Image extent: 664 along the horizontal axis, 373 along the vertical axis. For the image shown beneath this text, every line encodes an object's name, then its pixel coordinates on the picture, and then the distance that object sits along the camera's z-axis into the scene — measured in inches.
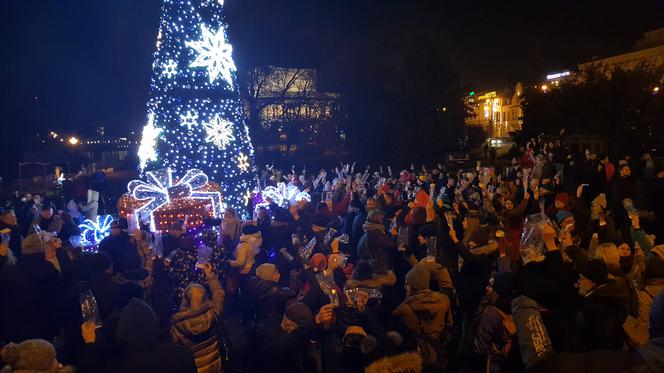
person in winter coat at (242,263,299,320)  177.0
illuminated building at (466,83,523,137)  2850.6
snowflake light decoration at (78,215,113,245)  340.8
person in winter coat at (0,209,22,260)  314.8
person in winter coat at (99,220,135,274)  257.1
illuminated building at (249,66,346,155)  969.5
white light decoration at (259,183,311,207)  436.8
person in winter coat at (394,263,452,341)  155.0
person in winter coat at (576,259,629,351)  136.3
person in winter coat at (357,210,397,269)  243.3
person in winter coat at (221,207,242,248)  298.4
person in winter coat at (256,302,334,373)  156.6
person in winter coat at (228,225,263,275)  216.8
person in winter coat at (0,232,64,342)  188.7
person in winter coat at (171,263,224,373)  145.3
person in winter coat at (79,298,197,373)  121.3
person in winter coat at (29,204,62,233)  337.0
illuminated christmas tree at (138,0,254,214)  446.9
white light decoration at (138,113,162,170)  509.6
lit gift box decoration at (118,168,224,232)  377.4
